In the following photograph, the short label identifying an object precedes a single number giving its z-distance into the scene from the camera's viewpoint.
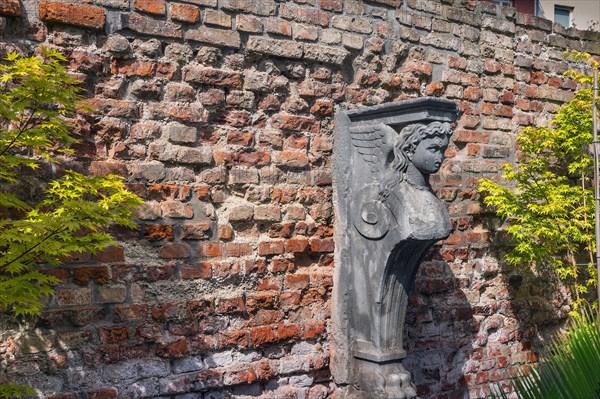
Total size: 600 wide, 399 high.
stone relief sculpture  3.37
